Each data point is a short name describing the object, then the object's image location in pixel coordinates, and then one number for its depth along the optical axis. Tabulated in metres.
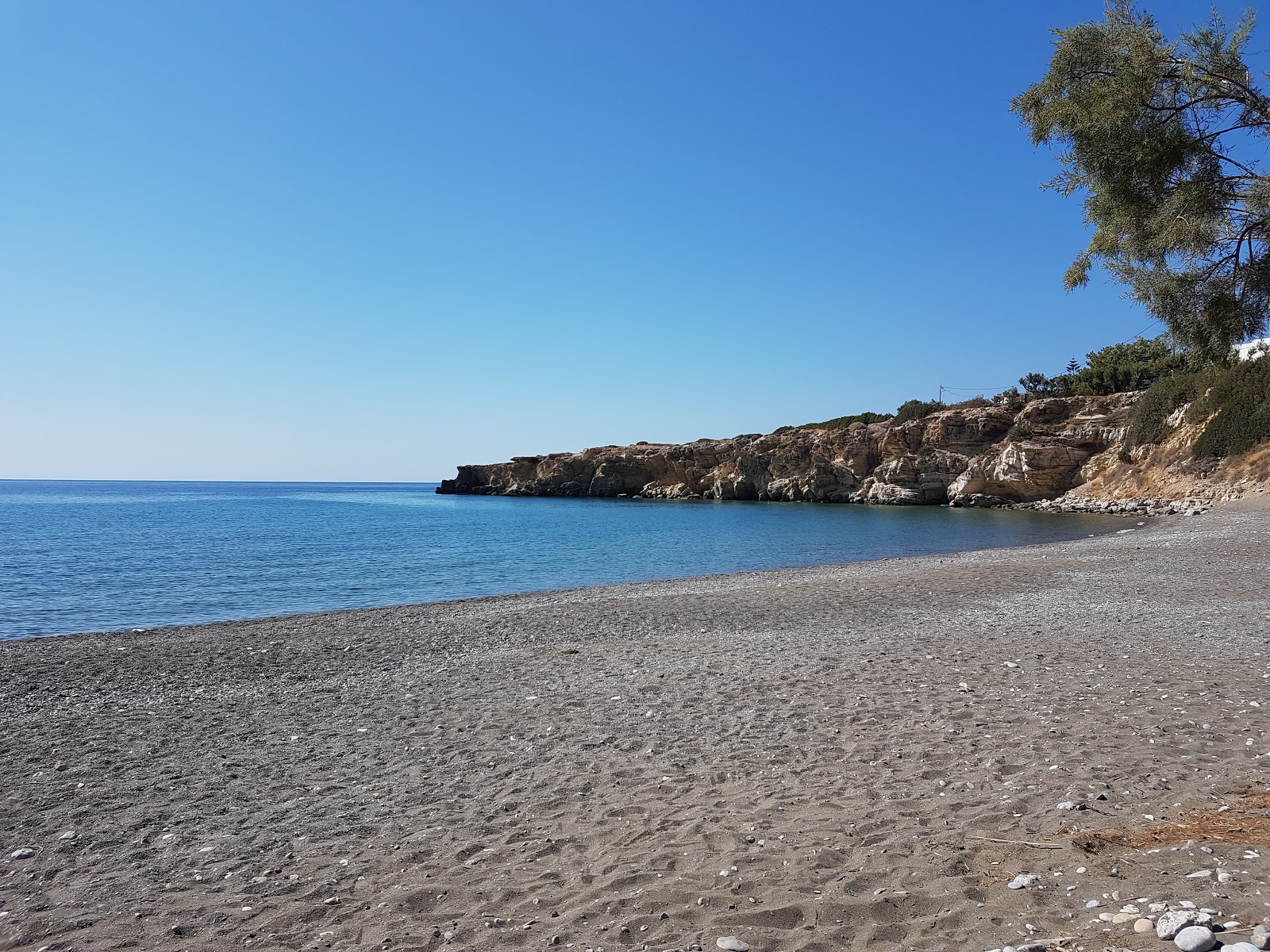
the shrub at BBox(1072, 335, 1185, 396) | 79.06
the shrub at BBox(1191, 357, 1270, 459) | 49.09
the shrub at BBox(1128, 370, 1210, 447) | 59.12
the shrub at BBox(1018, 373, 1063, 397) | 91.06
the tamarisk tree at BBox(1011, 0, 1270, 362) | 5.94
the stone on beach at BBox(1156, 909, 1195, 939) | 3.63
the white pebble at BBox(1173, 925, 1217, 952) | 3.45
